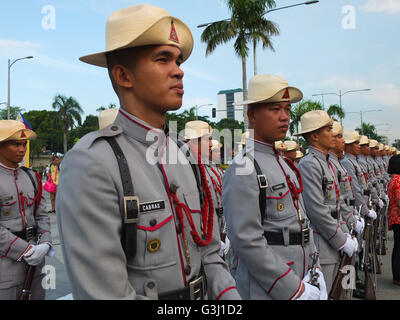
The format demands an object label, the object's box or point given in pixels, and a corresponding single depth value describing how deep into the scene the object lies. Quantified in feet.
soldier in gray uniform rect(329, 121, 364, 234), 15.88
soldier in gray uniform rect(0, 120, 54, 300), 11.27
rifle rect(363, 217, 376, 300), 16.05
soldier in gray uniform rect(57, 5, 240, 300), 4.25
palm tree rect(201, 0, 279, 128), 61.93
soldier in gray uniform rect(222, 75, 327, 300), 8.03
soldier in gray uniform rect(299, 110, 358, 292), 12.46
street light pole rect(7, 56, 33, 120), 87.47
